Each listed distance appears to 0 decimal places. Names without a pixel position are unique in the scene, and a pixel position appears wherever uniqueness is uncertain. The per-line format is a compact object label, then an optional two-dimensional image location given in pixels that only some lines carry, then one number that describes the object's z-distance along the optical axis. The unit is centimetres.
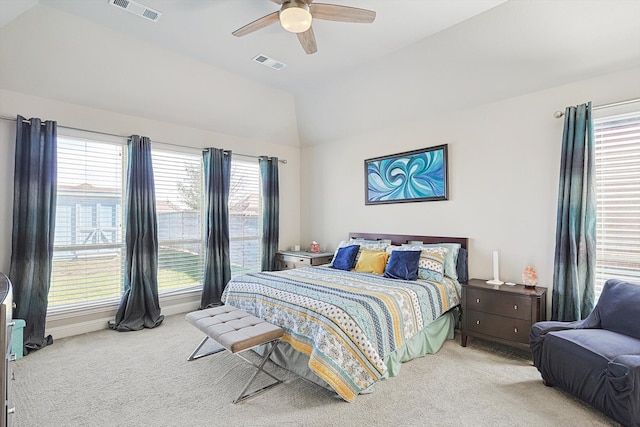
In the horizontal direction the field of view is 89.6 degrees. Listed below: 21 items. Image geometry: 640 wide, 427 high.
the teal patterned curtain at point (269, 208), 546
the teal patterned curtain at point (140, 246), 398
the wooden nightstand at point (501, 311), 299
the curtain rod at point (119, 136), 331
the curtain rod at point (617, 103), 283
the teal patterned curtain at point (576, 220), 295
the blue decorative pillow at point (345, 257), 416
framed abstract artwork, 411
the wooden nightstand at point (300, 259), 496
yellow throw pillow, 388
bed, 239
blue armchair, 194
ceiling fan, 224
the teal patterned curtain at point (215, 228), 472
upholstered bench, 242
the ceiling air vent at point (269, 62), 373
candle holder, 347
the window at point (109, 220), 369
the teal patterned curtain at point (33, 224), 328
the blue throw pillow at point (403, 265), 354
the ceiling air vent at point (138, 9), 278
